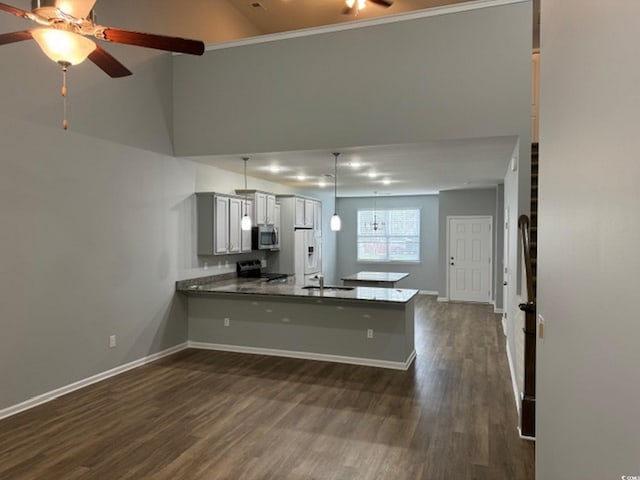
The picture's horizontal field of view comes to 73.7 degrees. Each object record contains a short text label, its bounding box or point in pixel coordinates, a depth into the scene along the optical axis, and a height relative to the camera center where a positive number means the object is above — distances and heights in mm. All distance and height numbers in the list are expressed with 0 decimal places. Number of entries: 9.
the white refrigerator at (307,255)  8716 -292
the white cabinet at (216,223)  6367 +280
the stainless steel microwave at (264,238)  7582 +75
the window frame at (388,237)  11484 +84
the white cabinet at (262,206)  7545 +657
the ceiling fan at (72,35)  2367 +1249
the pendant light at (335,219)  5754 +347
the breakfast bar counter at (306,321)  5281 -1057
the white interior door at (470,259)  9836 -387
